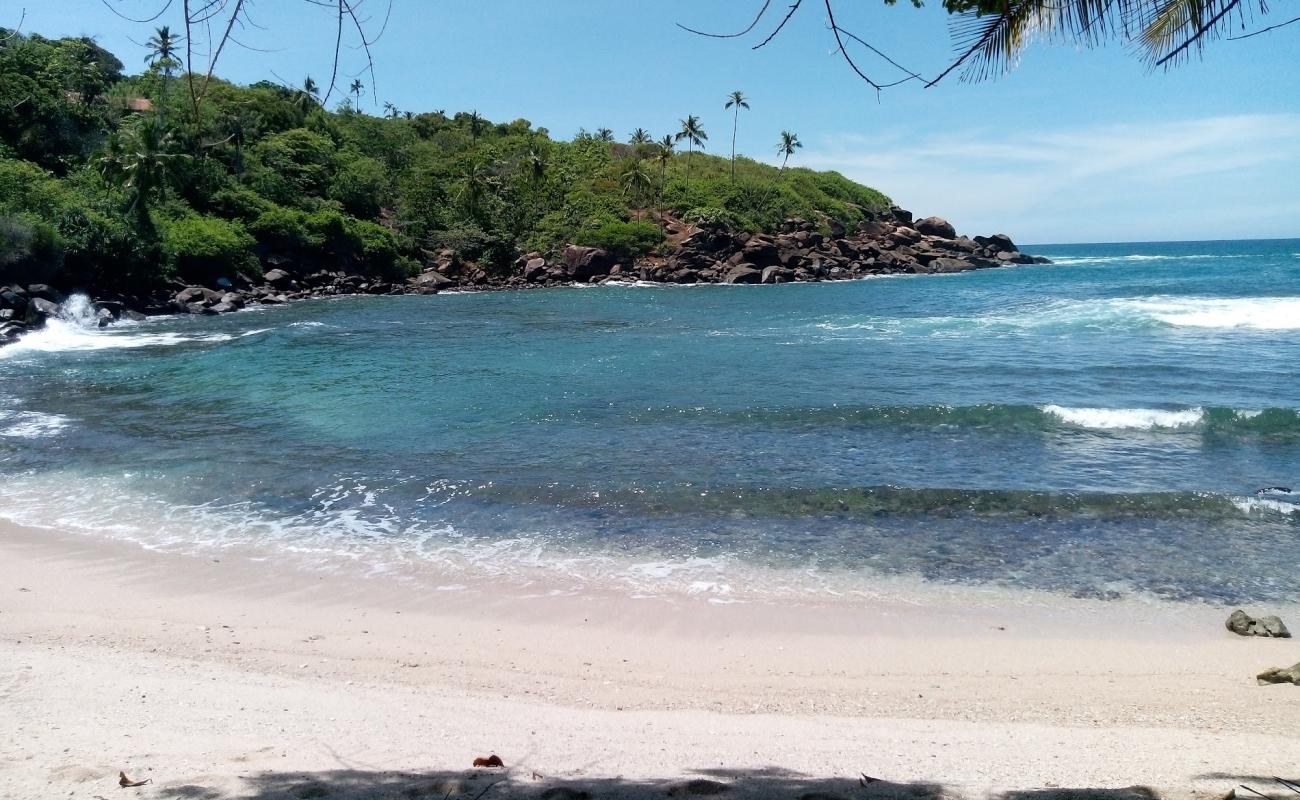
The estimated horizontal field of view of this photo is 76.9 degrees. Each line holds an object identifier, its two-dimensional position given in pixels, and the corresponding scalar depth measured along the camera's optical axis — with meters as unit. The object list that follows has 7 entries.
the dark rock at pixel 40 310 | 28.50
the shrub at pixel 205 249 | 40.84
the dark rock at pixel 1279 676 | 6.10
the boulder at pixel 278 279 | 45.44
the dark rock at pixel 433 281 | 51.94
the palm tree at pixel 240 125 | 53.34
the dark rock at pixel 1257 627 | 7.07
